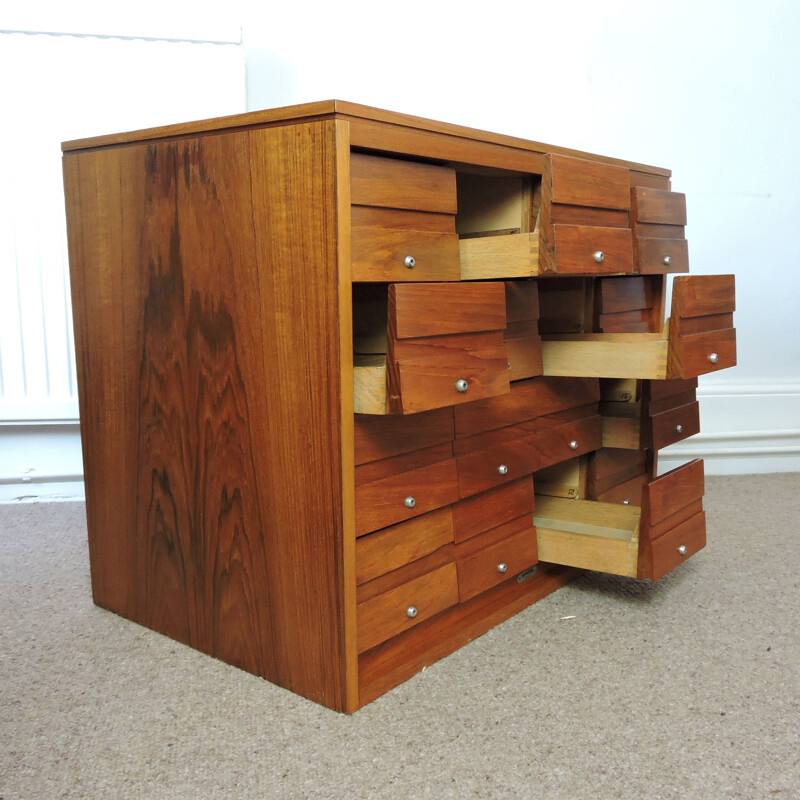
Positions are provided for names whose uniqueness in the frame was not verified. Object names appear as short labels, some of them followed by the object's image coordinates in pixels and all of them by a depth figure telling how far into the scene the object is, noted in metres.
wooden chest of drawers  0.97
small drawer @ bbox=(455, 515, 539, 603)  1.19
